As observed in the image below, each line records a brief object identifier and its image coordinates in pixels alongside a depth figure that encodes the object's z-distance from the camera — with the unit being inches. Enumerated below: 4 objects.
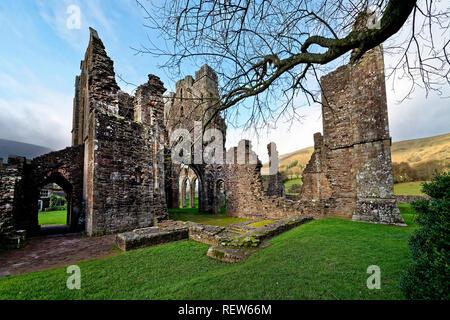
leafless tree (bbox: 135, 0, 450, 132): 93.9
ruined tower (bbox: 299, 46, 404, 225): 281.9
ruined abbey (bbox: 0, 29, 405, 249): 287.3
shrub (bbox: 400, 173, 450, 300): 66.8
